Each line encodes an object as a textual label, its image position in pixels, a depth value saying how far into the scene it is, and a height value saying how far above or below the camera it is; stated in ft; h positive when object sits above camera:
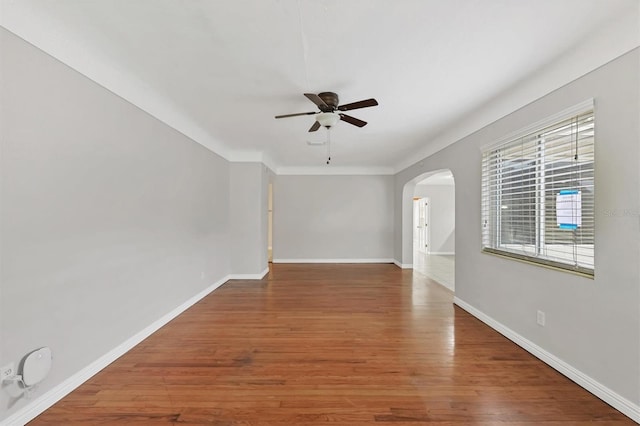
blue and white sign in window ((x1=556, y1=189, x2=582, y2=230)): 6.94 +0.15
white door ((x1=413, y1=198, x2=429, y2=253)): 30.55 -1.24
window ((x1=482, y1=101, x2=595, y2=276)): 6.82 +0.66
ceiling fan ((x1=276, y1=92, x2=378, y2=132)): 8.22 +3.40
